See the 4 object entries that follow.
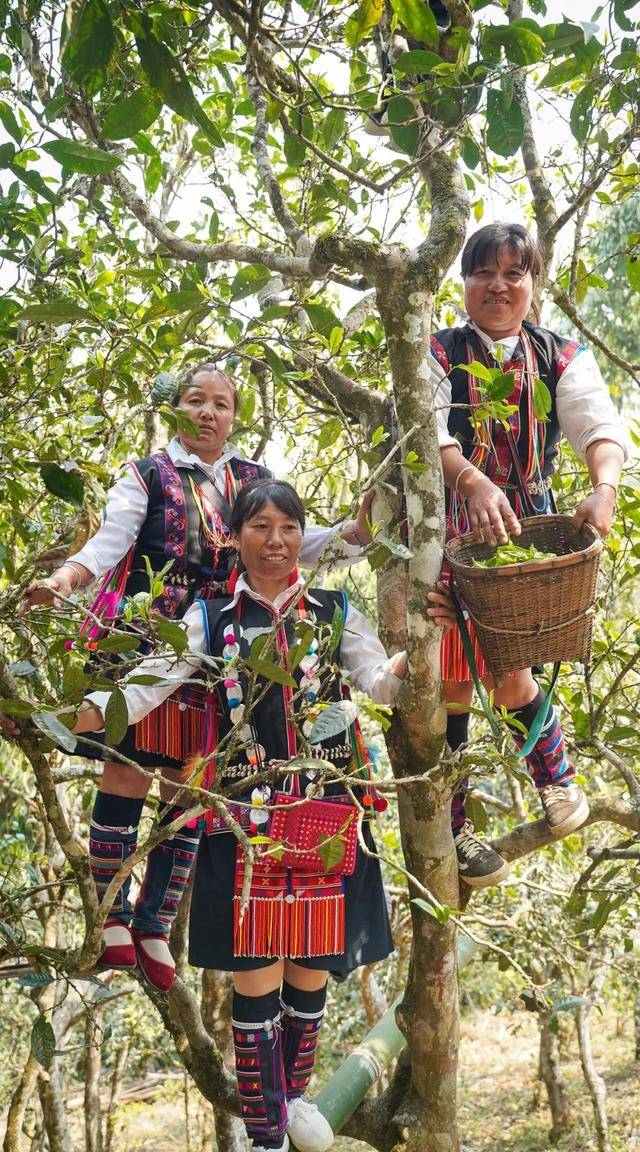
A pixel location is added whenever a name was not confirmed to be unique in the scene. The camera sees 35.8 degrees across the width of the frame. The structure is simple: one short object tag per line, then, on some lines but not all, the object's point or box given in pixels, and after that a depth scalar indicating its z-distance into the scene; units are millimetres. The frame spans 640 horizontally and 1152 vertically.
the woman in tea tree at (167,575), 2318
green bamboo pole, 2316
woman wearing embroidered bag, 2104
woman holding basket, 2281
